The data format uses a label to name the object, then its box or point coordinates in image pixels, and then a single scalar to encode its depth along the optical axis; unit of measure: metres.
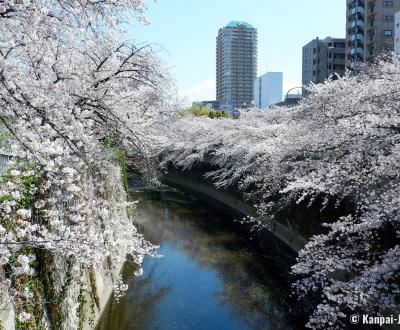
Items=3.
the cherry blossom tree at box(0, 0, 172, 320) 5.00
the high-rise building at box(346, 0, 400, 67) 48.53
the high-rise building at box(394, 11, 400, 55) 42.75
